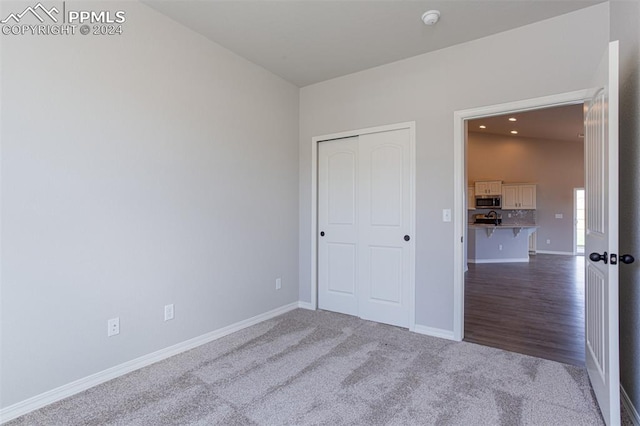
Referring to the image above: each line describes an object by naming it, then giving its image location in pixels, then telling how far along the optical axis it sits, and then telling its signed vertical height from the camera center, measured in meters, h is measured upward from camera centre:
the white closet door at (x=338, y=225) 3.82 -0.11
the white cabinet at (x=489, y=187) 9.46 +0.86
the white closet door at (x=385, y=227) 3.41 -0.11
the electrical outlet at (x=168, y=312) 2.71 -0.81
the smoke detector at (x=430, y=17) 2.56 +1.59
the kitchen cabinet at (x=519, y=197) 9.34 +0.57
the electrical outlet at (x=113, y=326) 2.35 -0.81
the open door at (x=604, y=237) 1.67 -0.11
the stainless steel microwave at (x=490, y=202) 9.44 +0.43
